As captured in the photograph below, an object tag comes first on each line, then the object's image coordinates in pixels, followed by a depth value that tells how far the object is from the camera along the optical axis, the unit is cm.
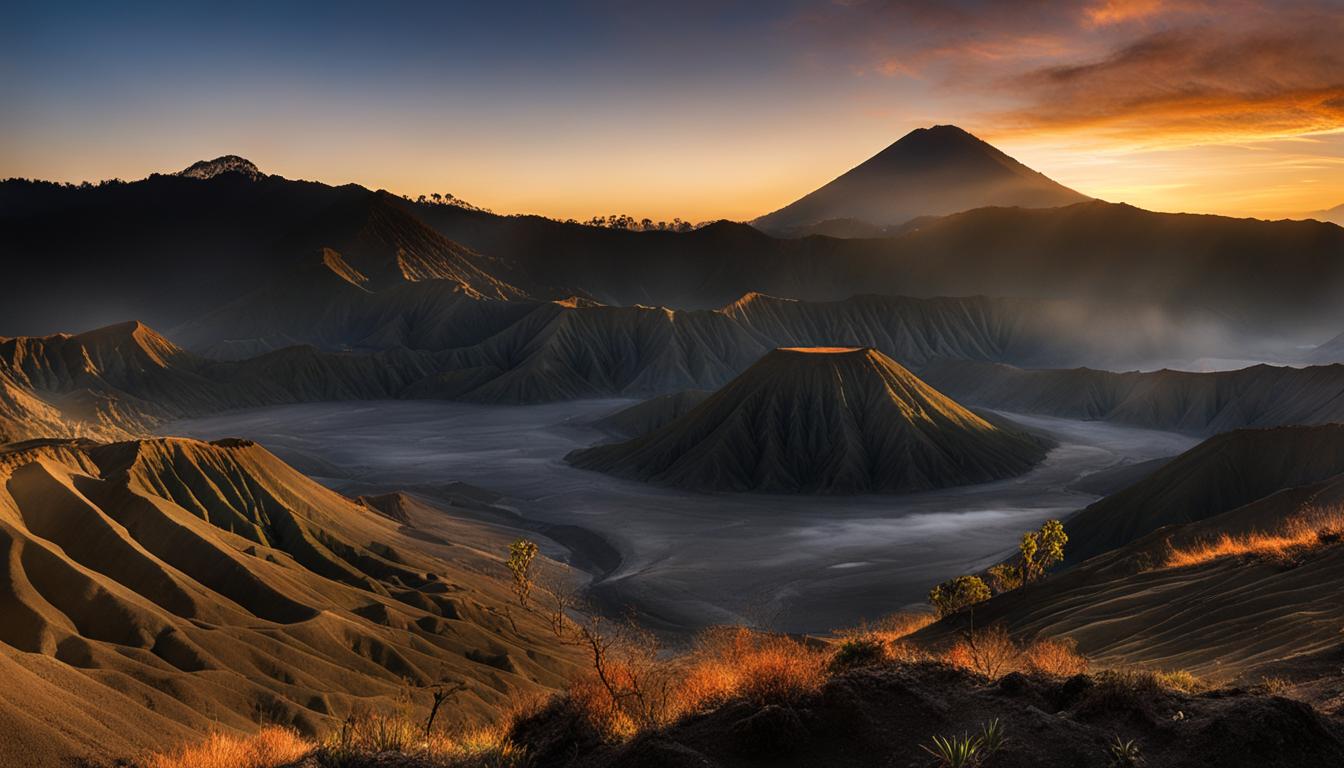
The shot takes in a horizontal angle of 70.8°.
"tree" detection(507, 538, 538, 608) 5469
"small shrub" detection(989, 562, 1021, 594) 4922
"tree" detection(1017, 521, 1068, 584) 4638
